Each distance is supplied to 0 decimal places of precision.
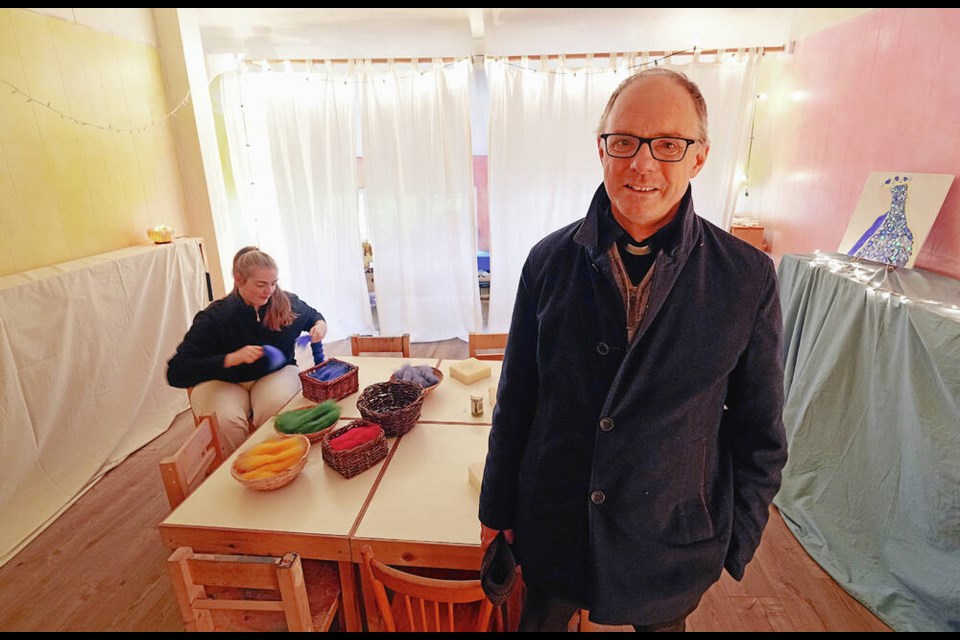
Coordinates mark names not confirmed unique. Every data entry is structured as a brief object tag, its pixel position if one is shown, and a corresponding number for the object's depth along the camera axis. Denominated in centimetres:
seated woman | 209
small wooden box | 325
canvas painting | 190
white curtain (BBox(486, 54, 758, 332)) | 350
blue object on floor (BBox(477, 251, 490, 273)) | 462
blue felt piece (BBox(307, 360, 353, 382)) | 189
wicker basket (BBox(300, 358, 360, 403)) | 181
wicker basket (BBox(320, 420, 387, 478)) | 138
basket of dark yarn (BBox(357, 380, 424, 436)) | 157
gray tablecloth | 150
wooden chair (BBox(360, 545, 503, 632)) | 93
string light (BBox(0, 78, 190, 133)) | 234
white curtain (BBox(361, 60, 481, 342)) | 367
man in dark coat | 84
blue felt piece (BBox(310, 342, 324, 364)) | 230
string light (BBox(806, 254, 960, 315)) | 159
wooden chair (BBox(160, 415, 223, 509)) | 133
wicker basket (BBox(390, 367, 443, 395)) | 181
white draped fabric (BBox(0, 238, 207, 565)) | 211
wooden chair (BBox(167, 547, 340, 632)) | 97
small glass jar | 170
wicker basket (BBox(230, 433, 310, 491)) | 130
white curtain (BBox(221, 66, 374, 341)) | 367
